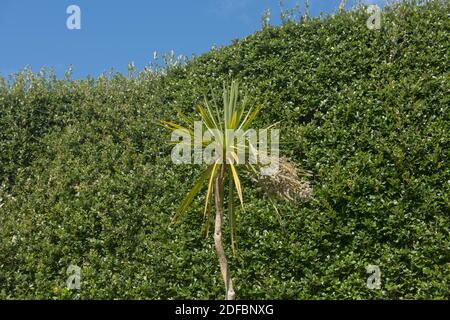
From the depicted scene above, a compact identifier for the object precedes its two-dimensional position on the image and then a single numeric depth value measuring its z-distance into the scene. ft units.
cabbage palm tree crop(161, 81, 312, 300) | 20.12
